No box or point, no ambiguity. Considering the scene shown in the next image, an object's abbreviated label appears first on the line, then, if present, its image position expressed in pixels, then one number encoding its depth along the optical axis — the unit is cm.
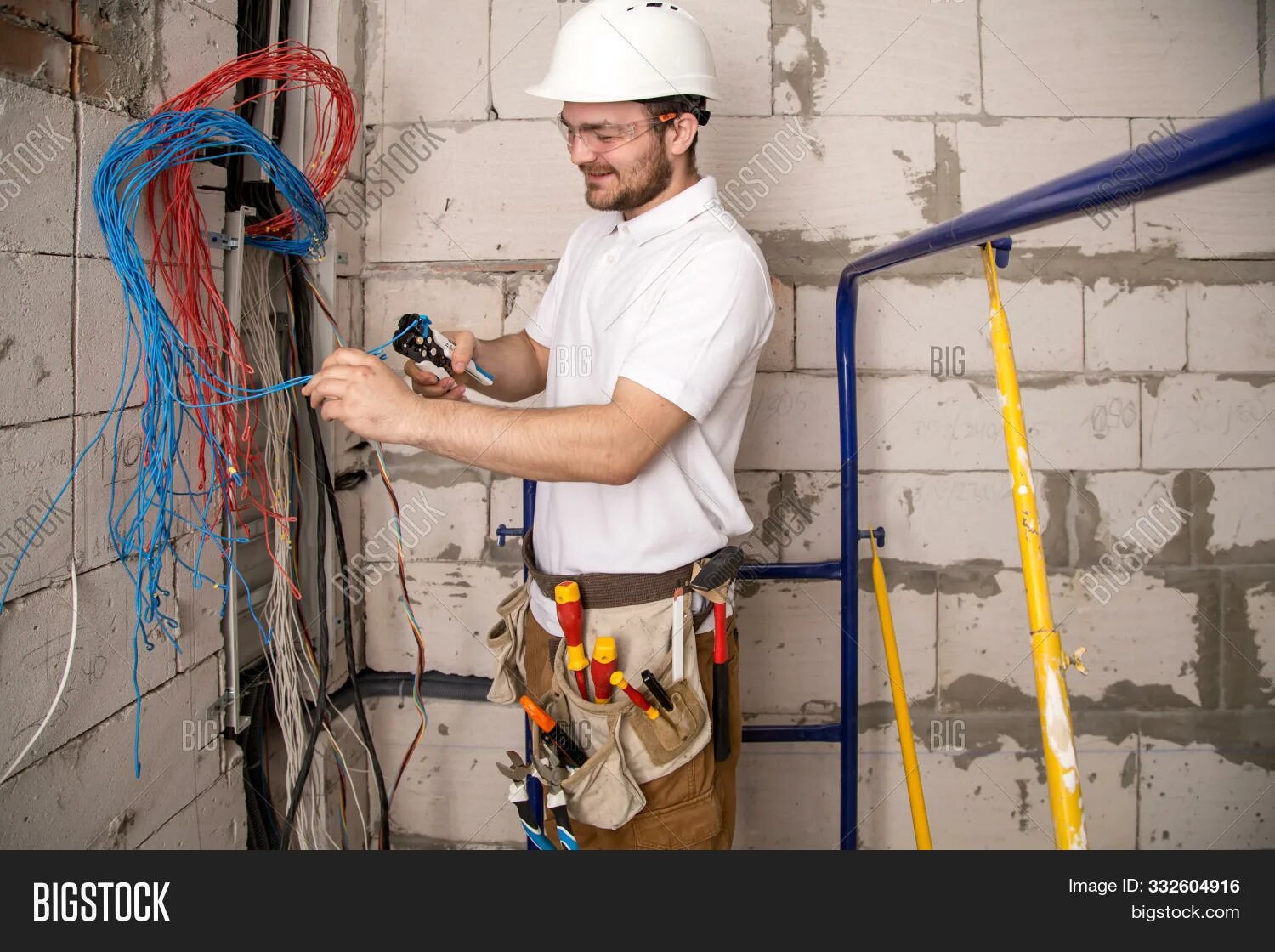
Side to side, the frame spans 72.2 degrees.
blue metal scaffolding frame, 58
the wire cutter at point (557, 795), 139
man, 124
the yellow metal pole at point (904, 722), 165
